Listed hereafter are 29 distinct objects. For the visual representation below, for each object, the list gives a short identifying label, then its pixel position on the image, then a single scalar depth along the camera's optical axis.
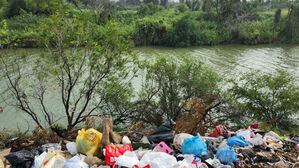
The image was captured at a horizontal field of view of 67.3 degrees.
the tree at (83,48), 5.74
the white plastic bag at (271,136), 4.80
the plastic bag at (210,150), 3.64
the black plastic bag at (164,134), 4.21
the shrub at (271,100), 8.00
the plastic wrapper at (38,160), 3.23
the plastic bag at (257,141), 4.36
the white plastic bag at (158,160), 3.06
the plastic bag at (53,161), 3.04
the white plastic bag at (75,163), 3.01
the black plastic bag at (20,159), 3.28
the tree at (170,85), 7.79
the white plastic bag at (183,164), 3.10
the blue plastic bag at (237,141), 4.18
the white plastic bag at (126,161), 3.03
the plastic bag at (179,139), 3.99
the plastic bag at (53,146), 3.96
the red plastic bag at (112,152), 3.25
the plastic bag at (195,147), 3.62
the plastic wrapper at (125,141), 3.89
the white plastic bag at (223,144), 4.07
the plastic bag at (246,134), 4.50
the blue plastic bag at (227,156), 3.52
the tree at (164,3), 57.41
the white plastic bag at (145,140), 4.21
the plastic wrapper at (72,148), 3.68
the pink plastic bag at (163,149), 3.64
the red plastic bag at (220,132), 4.89
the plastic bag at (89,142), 3.62
